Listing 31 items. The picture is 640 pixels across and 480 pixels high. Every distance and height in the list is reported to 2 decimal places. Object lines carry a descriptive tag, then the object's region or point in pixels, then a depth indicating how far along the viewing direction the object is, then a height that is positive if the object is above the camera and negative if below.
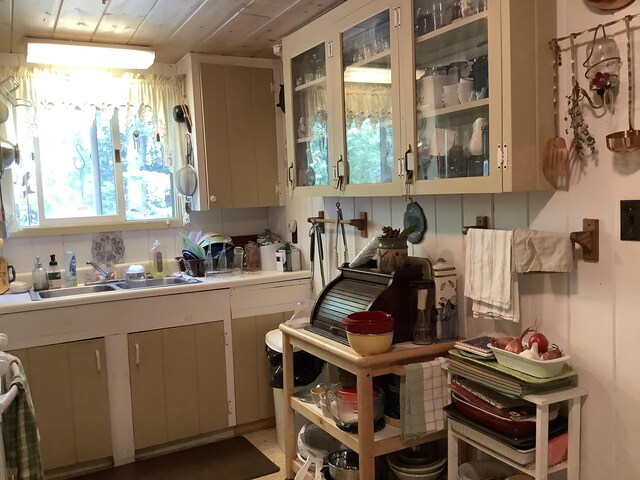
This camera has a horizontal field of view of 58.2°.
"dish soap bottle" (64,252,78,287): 3.30 -0.33
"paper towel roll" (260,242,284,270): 3.58 -0.30
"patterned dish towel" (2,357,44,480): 1.78 -0.68
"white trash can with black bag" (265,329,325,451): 2.80 -0.81
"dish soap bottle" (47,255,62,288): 3.25 -0.33
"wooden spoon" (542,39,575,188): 1.78 +0.13
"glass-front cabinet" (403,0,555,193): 1.73 +0.34
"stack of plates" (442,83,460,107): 1.99 +0.36
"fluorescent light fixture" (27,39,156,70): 2.99 +0.87
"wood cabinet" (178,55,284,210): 3.45 +0.48
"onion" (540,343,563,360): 1.75 -0.49
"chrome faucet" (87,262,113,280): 3.38 -0.34
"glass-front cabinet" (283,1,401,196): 2.26 +0.45
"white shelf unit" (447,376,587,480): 1.68 -0.73
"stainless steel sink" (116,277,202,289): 3.35 -0.42
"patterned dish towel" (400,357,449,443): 2.05 -0.72
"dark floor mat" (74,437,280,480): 2.88 -1.32
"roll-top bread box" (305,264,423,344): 2.23 -0.38
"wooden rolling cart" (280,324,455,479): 2.05 -0.62
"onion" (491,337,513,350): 1.92 -0.49
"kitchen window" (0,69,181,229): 3.26 +0.40
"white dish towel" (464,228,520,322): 1.87 -0.26
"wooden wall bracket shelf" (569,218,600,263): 1.74 -0.14
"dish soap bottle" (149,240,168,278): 3.56 -0.32
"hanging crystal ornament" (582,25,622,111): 1.64 +0.36
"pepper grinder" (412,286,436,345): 2.19 -0.47
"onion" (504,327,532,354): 1.81 -0.47
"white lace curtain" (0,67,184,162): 3.22 +0.72
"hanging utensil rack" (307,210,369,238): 2.86 -0.10
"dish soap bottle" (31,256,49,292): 3.19 -0.35
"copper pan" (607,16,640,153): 1.58 +0.15
